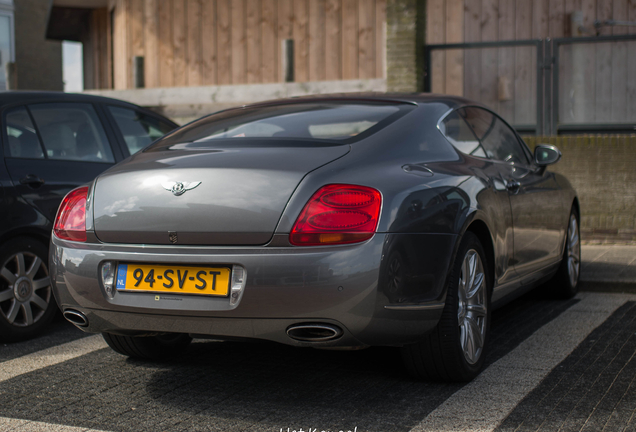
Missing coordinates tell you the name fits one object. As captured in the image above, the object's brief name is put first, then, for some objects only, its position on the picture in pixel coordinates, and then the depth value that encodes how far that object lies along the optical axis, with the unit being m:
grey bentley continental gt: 3.06
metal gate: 9.40
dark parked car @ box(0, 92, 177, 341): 4.67
